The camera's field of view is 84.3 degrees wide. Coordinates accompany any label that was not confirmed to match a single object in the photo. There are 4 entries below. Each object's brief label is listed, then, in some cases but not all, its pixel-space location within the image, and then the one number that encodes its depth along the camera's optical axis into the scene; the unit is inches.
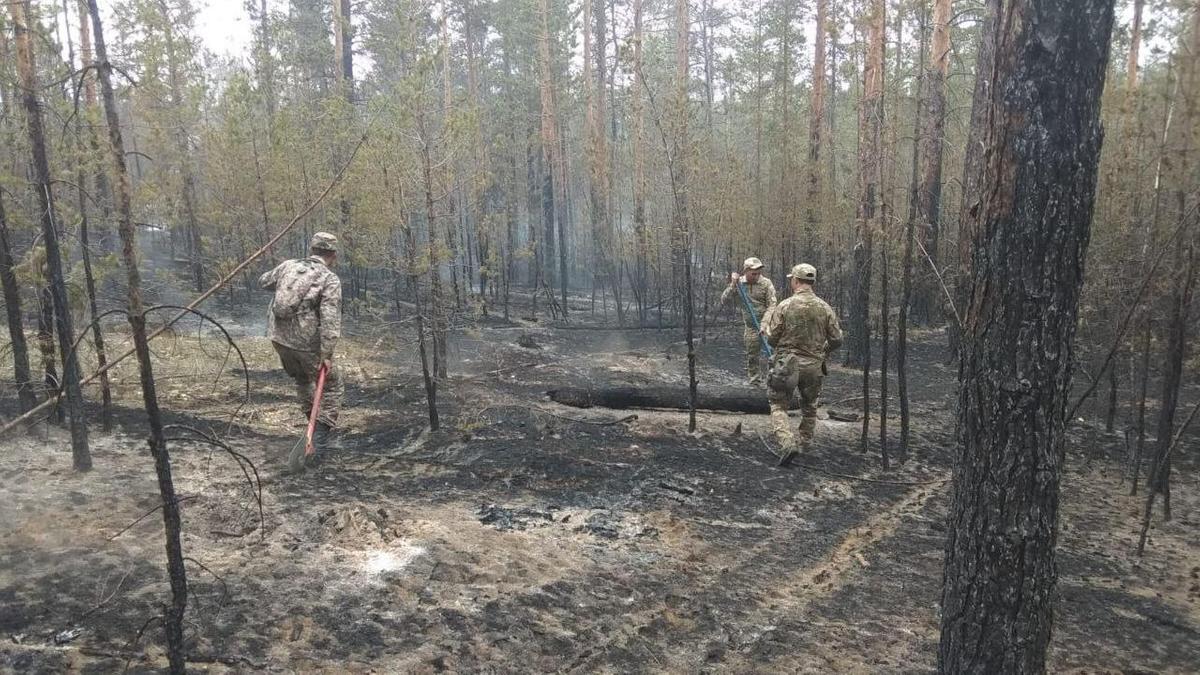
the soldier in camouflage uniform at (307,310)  236.7
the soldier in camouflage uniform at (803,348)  277.6
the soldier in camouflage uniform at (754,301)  387.5
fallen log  341.7
